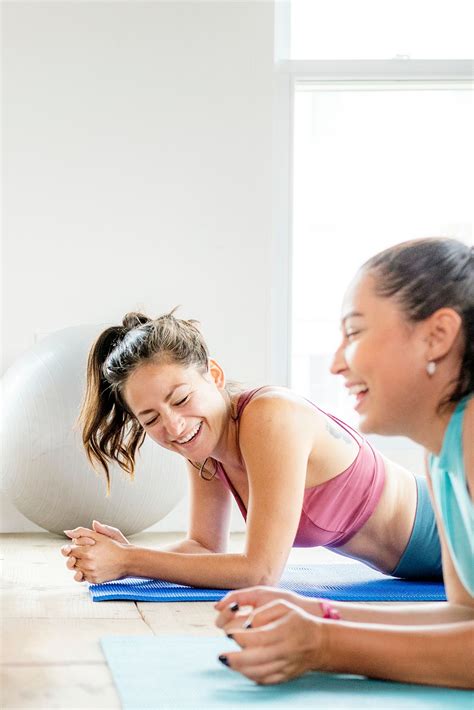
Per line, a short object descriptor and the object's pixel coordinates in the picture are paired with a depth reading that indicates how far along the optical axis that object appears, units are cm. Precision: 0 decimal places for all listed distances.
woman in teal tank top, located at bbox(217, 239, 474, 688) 141
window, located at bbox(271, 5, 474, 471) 438
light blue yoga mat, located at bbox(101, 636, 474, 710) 142
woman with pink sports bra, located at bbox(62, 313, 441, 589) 221
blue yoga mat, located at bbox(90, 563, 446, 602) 233
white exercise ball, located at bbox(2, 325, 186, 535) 337
